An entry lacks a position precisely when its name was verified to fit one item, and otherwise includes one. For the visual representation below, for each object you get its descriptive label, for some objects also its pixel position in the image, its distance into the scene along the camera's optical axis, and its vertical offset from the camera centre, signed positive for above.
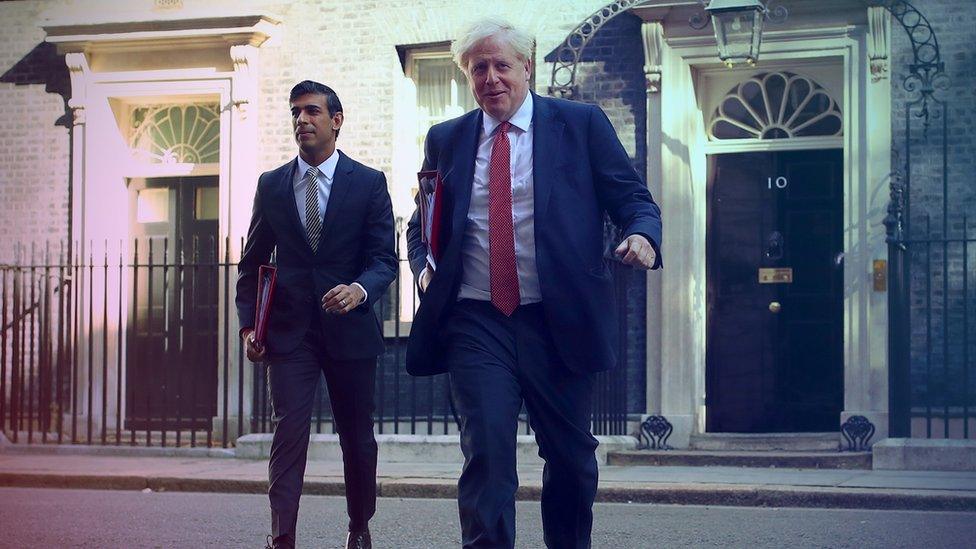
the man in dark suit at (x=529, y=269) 4.62 +0.13
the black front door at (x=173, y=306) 14.12 +0.00
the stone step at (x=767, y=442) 11.91 -1.17
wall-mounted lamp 11.15 +2.30
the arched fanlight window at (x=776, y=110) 12.52 +1.81
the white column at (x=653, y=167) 12.54 +1.28
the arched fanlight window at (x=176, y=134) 14.48 +1.82
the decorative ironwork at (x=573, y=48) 12.45 +2.41
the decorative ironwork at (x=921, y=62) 11.51 +2.07
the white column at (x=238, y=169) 13.83 +1.38
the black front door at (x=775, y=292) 12.38 +0.15
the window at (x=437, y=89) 13.73 +2.17
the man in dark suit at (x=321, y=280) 5.89 +0.11
